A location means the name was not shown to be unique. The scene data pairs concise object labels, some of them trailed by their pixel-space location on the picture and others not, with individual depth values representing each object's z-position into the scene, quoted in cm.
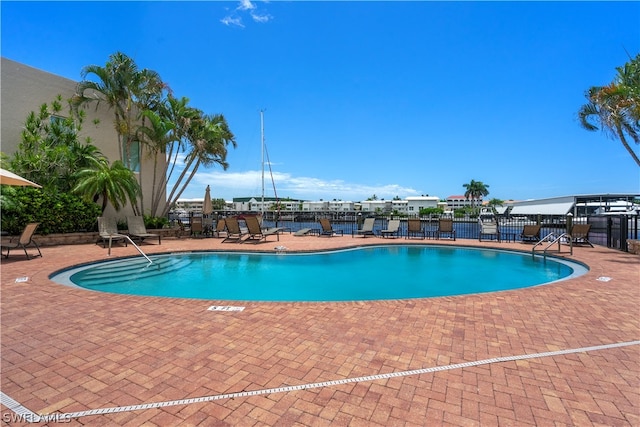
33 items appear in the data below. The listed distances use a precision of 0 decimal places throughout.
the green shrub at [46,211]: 952
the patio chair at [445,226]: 1351
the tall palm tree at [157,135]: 1316
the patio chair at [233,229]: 1296
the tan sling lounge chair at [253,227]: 1276
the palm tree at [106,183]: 1134
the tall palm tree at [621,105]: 868
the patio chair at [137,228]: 1161
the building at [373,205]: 9341
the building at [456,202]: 11706
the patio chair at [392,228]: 1442
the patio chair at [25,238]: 791
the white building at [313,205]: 9546
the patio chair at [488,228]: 1318
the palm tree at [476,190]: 9550
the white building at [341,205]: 9495
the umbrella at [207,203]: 1588
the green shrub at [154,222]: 1416
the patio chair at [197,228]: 1461
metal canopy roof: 3521
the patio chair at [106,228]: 1036
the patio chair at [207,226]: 1483
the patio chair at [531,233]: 1213
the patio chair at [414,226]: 1431
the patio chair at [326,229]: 1531
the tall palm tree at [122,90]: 1240
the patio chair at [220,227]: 1548
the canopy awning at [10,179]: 695
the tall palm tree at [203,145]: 1471
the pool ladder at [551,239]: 981
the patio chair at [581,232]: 1120
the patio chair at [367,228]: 1500
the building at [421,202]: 9788
